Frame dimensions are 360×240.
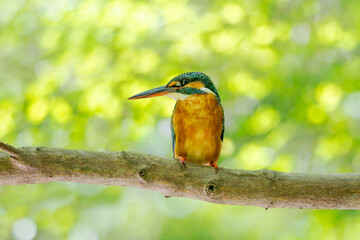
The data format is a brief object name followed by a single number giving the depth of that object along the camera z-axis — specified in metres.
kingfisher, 4.33
